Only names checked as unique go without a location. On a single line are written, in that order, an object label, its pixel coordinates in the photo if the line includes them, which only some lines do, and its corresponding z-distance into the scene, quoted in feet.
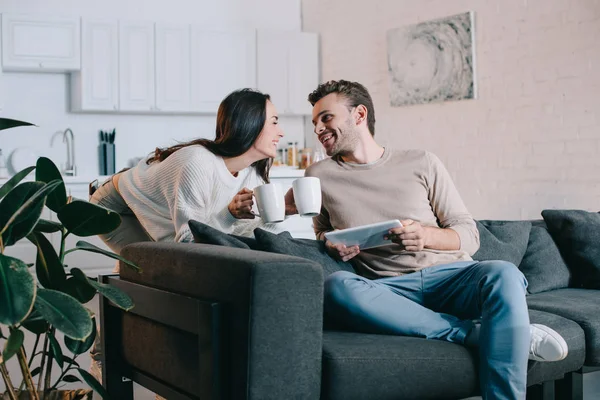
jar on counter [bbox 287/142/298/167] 22.98
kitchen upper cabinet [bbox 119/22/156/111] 20.86
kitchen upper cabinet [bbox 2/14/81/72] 19.69
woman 9.09
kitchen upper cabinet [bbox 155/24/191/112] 21.21
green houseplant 4.87
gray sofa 6.35
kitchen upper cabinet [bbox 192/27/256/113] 21.71
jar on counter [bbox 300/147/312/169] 23.04
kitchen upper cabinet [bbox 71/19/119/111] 20.43
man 7.21
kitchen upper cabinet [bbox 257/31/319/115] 22.67
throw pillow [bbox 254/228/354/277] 8.16
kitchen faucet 21.18
